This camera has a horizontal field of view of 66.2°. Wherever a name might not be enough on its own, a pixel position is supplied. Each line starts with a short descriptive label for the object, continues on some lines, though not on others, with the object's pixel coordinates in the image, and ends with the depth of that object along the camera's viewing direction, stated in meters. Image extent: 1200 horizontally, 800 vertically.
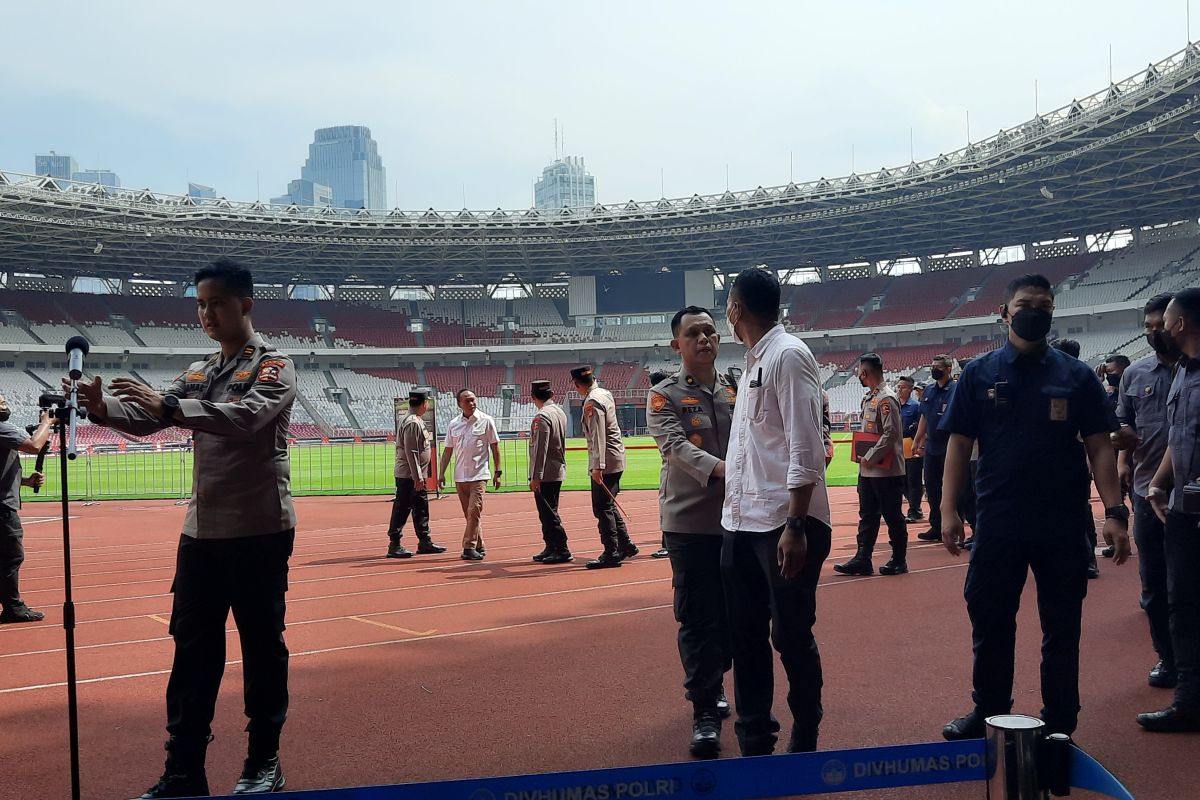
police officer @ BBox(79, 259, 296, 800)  3.64
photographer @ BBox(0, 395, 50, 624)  7.26
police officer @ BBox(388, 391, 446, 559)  10.82
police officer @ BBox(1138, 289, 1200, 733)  4.27
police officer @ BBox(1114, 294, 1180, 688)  5.08
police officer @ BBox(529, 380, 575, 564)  9.84
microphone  3.29
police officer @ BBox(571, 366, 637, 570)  9.27
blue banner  2.47
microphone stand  3.21
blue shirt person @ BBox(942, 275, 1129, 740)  3.98
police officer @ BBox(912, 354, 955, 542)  10.55
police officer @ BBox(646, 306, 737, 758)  4.32
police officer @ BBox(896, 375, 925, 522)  12.18
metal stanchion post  2.46
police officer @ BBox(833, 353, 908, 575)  8.56
